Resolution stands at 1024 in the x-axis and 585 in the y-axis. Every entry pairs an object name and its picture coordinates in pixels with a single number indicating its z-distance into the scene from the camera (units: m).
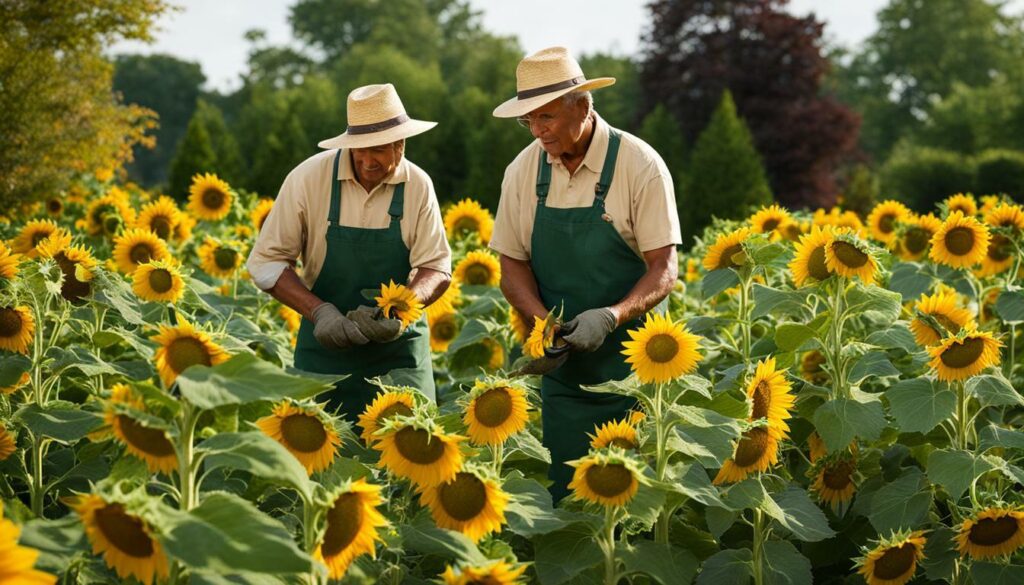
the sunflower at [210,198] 7.12
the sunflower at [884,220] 7.07
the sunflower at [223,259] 6.06
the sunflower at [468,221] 6.97
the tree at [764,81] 32.50
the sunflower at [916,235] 6.16
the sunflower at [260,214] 7.00
